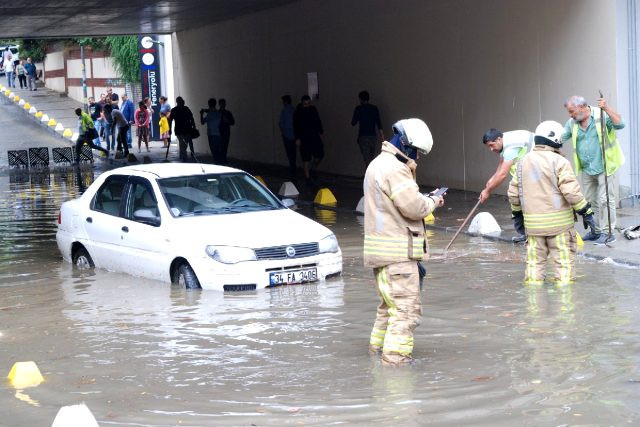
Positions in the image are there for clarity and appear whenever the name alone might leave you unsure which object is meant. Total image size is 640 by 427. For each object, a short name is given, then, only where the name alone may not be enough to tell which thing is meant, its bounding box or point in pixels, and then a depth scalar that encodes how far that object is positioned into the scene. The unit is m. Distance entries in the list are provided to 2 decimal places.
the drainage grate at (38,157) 33.19
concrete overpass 16.55
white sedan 10.80
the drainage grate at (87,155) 33.91
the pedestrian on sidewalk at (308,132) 24.00
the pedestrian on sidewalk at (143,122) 36.94
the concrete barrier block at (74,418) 5.51
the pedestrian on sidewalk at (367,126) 22.33
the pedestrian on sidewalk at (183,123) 29.61
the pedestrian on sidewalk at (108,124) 35.81
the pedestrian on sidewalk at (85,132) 31.94
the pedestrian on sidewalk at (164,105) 37.32
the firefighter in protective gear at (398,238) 7.54
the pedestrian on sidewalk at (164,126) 37.94
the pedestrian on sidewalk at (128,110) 37.84
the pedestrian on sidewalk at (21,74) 57.41
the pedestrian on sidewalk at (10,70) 58.62
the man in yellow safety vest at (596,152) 13.07
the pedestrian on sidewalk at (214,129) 28.34
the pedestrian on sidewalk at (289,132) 25.80
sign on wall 40.75
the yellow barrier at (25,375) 7.46
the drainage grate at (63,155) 33.53
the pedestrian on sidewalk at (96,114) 39.25
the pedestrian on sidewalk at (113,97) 36.62
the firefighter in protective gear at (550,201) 10.04
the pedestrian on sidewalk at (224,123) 28.36
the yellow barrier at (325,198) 19.78
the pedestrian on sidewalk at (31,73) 57.94
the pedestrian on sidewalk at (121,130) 33.75
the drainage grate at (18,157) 32.59
